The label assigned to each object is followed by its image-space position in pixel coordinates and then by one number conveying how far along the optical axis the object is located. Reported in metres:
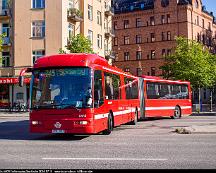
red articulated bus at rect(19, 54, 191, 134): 14.35
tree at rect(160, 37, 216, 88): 43.26
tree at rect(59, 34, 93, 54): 41.97
